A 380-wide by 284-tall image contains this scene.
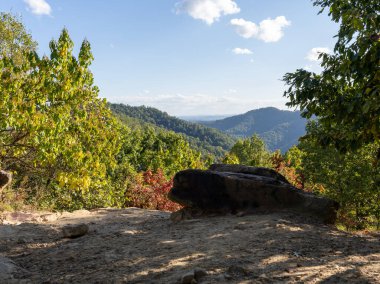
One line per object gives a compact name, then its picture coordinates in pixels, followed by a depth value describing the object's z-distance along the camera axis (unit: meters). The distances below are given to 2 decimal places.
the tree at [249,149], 74.31
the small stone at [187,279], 5.80
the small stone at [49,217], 13.47
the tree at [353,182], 22.06
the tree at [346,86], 5.91
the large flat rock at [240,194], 11.55
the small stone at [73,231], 10.35
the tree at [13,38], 22.14
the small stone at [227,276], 5.95
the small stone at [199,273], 6.03
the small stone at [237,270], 6.20
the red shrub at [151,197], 24.59
